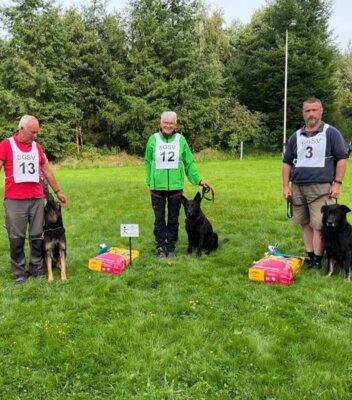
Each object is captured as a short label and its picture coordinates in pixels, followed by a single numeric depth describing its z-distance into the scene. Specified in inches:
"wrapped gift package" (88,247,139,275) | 210.4
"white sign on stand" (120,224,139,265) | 210.8
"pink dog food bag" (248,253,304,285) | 191.6
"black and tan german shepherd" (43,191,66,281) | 203.0
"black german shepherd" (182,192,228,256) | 236.1
